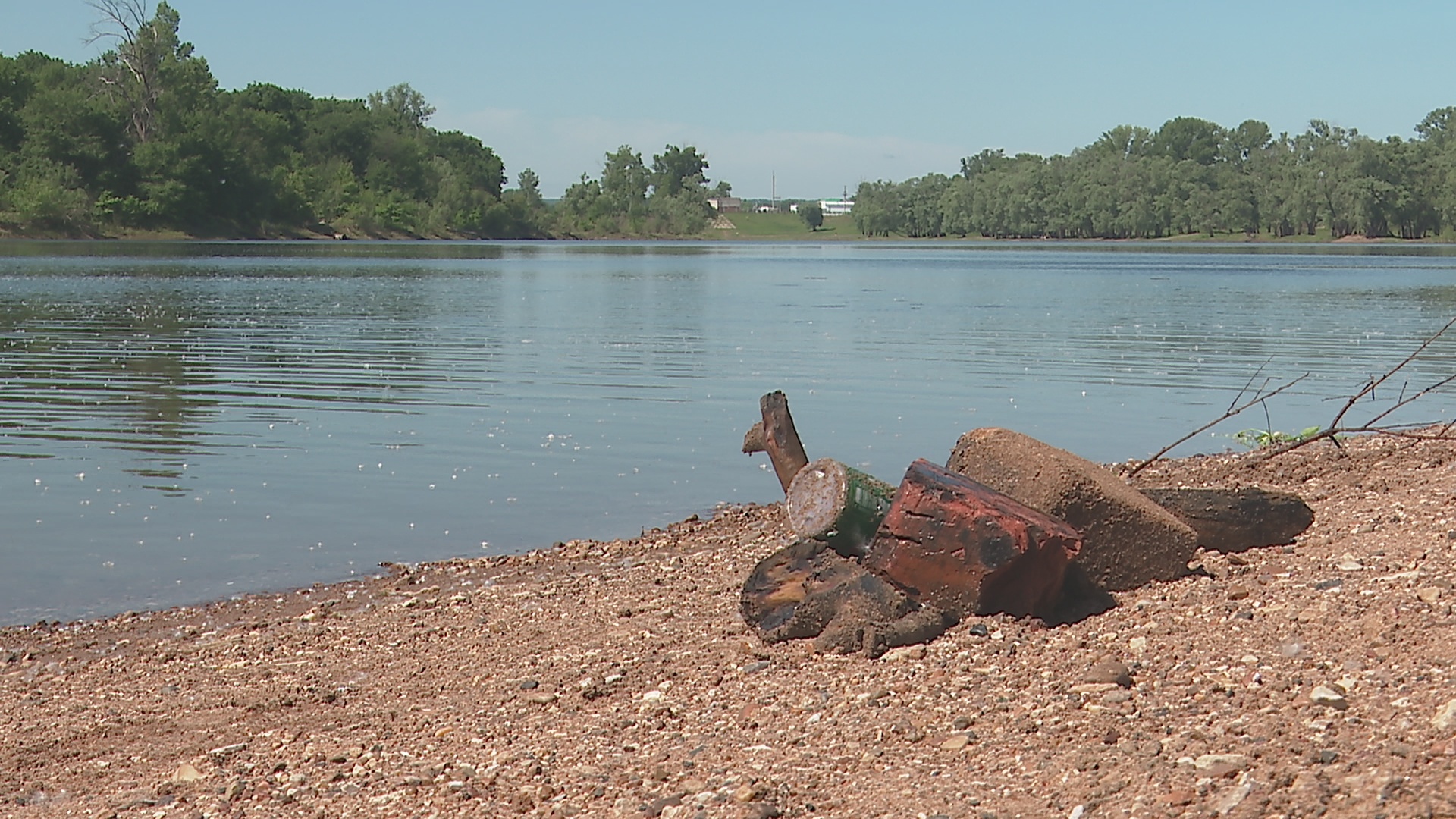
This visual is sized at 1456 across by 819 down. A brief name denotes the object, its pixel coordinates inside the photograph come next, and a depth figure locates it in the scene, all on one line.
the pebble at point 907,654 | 6.70
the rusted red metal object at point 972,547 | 6.91
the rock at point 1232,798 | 4.58
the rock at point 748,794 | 5.26
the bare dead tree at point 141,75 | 137.88
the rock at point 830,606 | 6.92
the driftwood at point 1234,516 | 8.11
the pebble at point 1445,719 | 4.86
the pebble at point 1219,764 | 4.85
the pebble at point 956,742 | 5.56
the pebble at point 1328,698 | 5.26
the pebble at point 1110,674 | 5.91
